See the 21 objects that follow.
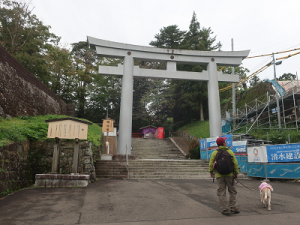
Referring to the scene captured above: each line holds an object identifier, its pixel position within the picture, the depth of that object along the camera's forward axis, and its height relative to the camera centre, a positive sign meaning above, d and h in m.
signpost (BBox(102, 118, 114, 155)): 13.62 +1.39
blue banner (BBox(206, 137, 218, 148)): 12.41 +0.38
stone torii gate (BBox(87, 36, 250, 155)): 13.54 +5.30
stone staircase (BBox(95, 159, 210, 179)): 9.88 -1.04
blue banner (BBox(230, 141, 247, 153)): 10.41 +0.14
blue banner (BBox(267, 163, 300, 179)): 8.13 -0.84
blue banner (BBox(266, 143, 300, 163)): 8.09 -0.14
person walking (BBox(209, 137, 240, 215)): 3.88 -0.46
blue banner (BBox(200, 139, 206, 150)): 13.36 +0.28
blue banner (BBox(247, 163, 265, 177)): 9.17 -0.92
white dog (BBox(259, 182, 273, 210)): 4.25 -0.86
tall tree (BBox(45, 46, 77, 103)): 22.47 +8.57
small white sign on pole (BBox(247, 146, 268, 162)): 8.89 -0.21
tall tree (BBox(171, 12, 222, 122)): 24.91 +7.25
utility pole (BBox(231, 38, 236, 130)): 19.77 +5.07
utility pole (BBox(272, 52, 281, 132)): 14.75 +2.03
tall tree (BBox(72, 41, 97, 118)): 27.33 +9.55
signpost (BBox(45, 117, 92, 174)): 6.77 +0.49
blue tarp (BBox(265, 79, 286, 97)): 15.80 +4.47
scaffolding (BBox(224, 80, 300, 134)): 15.31 +3.01
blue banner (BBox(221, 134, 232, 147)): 10.96 +0.44
